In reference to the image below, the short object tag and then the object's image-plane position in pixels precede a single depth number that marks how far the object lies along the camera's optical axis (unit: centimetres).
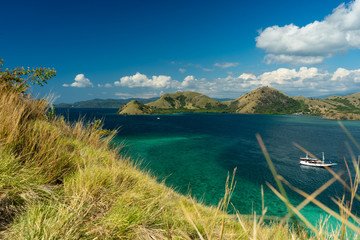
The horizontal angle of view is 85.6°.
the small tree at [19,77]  721
